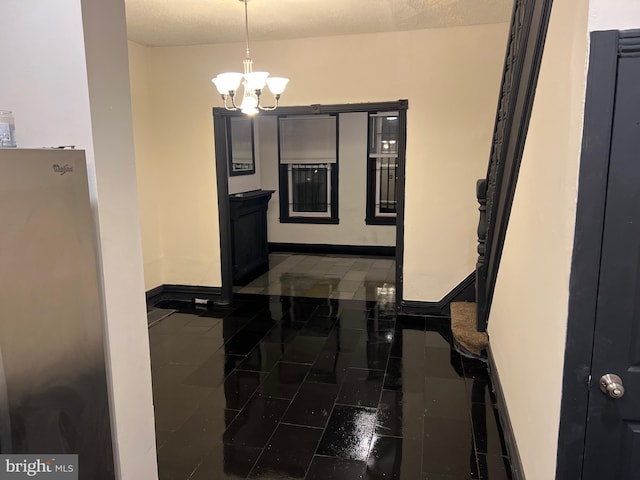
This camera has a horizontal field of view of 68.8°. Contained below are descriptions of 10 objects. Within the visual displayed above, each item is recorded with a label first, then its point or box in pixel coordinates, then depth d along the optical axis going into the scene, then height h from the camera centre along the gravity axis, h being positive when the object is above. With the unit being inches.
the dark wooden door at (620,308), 51.9 -16.9
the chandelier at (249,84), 128.0 +22.4
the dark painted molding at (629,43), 50.5 +12.8
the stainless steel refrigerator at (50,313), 52.7 -17.7
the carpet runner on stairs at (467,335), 141.9 -52.7
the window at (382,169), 271.7 -2.8
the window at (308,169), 282.5 -2.6
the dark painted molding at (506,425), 87.9 -56.1
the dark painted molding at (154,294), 197.9 -54.7
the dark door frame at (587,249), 51.6 -10.0
